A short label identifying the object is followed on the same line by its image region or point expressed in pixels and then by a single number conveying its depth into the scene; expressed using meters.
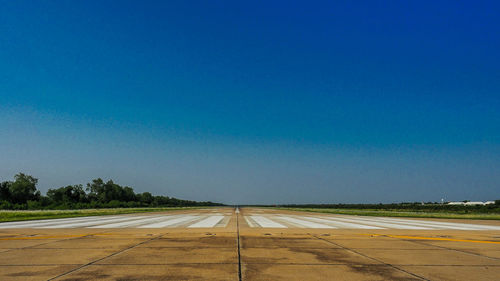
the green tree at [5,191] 126.38
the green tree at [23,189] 128.38
